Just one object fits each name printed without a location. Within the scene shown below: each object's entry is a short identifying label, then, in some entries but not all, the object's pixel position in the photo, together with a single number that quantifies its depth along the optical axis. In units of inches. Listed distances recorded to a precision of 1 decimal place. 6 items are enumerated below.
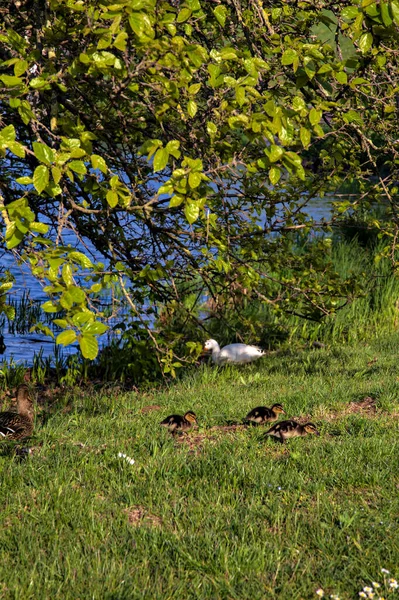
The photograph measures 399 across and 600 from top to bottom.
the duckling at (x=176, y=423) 561.9
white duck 920.9
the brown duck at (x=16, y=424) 531.2
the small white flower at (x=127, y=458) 484.4
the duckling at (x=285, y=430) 529.3
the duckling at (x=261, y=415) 575.8
